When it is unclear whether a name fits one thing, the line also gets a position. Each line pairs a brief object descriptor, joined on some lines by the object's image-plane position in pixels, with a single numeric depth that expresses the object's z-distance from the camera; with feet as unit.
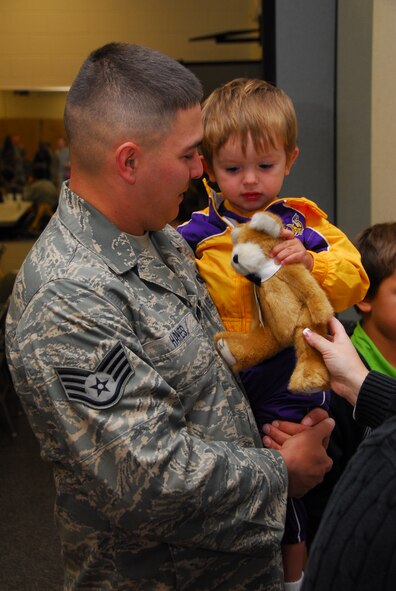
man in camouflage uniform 4.48
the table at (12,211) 25.20
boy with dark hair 7.63
